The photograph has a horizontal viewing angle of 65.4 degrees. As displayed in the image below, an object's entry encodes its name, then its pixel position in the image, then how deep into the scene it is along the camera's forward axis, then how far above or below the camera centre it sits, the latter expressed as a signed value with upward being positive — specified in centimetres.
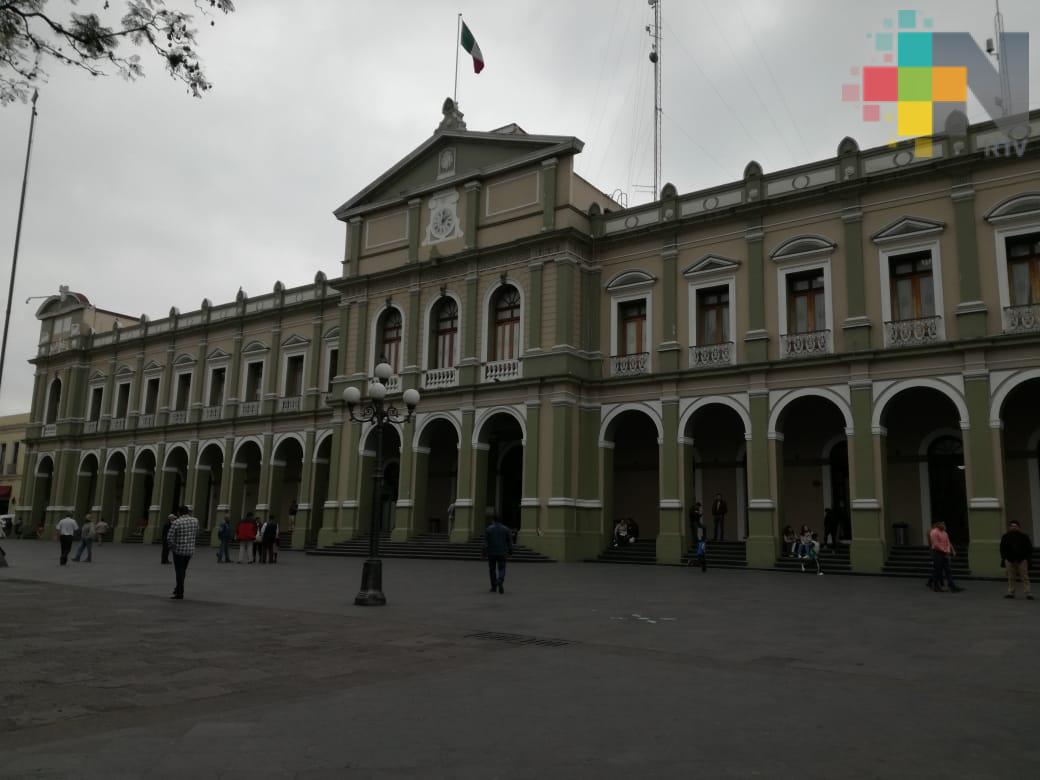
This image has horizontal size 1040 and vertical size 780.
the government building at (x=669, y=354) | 2027 +490
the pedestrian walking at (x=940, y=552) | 1540 -50
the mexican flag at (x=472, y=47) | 2761 +1572
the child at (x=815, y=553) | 2002 -75
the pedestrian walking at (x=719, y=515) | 2430 +13
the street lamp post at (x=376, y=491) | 1304 +32
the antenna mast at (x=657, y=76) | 3109 +1698
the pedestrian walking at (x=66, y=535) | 2158 -86
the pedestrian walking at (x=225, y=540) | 2356 -97
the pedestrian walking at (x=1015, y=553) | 1426 -45
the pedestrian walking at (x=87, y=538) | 2311 -99
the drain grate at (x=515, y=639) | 953 -149
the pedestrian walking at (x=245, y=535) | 2355 -81
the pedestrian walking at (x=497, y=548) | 1505 -63
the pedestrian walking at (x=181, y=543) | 1352 -63
